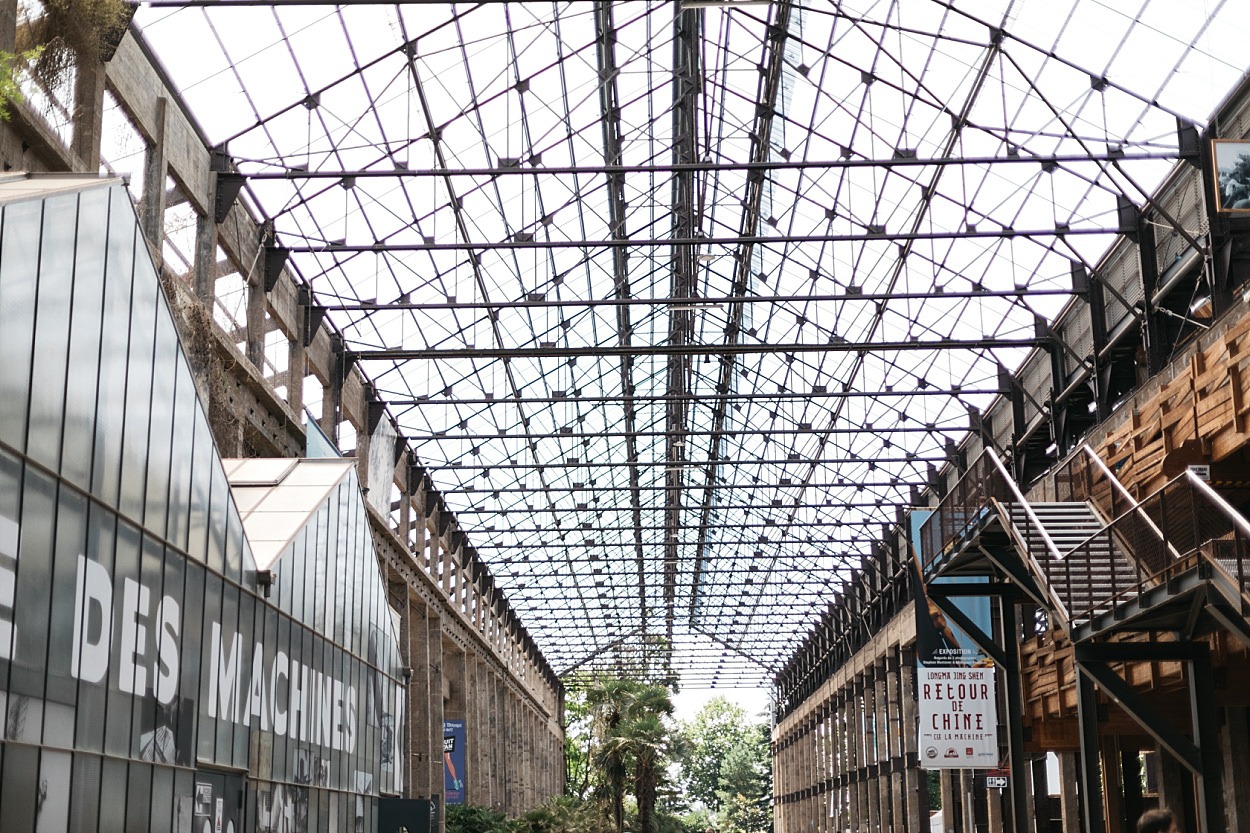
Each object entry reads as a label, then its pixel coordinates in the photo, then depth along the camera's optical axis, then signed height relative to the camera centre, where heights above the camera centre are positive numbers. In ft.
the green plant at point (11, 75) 51.67 +27.59
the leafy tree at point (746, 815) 484.33 -18.47
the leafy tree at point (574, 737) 411.34 +8.27
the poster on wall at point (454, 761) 177.17 +0.58
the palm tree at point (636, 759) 232.53 +0.71
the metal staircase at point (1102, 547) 50.52 +9.20
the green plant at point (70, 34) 64.69 +35.76
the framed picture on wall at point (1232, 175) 77.10 +32.37
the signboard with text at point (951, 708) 108.17 +3.94
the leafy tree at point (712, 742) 544.21 +8.06
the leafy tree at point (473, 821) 170.50 -6.84
